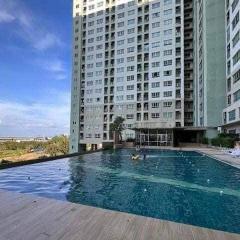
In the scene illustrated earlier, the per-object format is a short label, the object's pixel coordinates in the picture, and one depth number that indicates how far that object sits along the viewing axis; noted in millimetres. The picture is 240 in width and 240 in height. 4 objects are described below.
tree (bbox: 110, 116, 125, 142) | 37818
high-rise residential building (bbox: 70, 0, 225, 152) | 41642
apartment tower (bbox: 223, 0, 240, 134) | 28226
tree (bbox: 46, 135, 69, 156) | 74134
